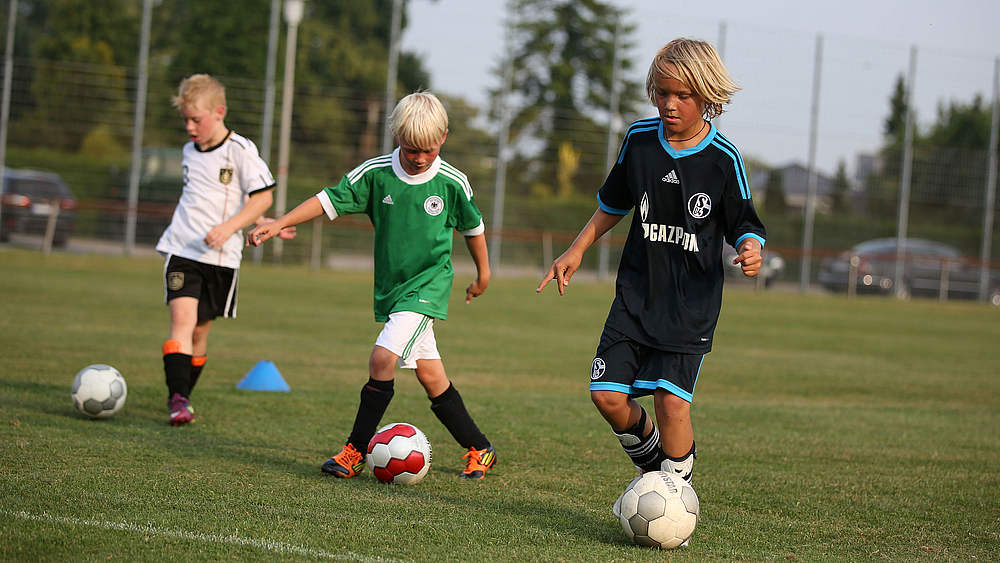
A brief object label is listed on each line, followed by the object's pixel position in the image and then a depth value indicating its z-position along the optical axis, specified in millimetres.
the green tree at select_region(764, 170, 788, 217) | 30562
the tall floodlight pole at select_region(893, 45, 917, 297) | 30875
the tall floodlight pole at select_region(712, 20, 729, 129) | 31017
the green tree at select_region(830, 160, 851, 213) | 30906
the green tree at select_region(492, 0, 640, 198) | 29078
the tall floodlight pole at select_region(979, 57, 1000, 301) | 31016
